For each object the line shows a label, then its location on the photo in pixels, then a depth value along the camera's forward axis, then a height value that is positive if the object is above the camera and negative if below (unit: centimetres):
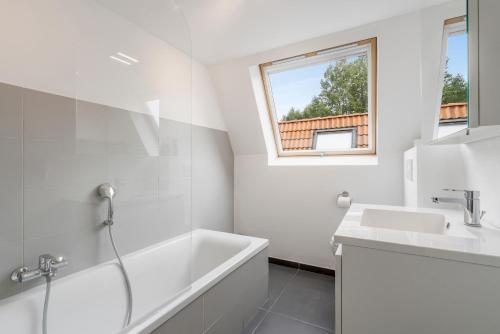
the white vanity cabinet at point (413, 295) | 77 -48
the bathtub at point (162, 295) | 112 -77
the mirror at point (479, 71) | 64 +30
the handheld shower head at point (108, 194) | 157 -19
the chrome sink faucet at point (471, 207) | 112 -20
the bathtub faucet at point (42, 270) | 117 -55
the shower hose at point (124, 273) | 150 -74
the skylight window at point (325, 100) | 226 +74
